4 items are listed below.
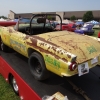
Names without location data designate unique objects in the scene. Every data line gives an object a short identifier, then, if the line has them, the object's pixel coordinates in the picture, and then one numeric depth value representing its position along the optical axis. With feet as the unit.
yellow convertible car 5.41
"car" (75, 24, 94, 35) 33.74
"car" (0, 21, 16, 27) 16.55
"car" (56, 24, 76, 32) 31.97
